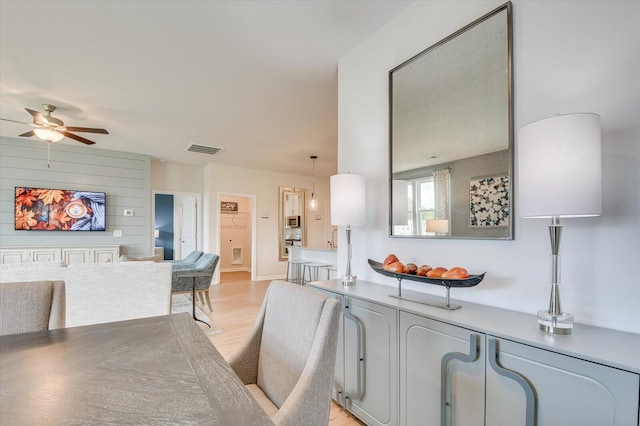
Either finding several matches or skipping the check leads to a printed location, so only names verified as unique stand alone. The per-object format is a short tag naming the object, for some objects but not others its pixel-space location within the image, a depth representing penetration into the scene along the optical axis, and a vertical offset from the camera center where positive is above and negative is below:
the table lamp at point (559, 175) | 1.01 +0.14
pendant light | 6.08 +0.67
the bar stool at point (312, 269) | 5.21 -1.04
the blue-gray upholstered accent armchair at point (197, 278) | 3.73 -0.82
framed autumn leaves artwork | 4.87 +0.08
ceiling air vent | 5.34 +1.21
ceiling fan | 3.39 +1.03
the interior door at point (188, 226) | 6.99 -0.28
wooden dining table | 0.63 -0.44
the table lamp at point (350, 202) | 2.10 +0.08
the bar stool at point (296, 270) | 5.80 -1.17
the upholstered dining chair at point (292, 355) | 0.90 -0.51
